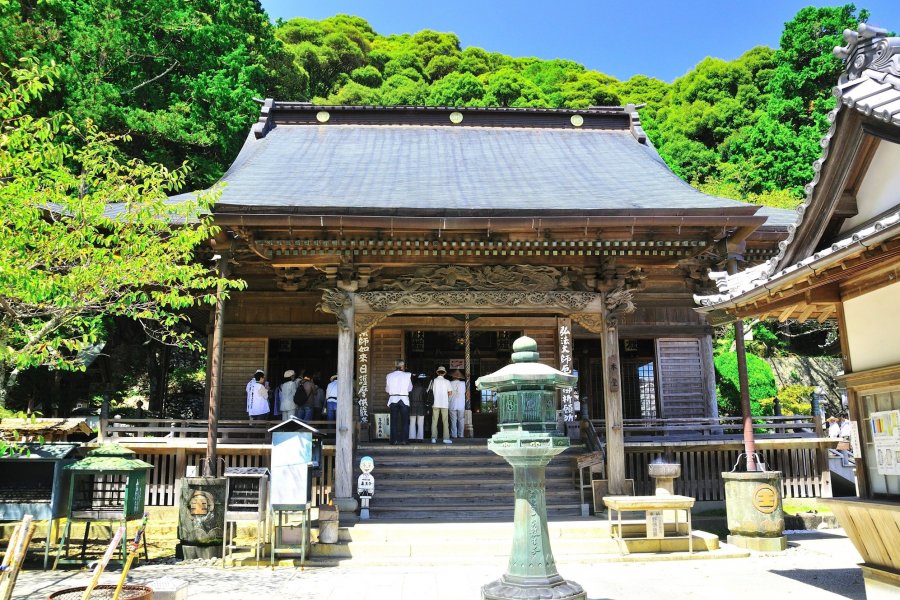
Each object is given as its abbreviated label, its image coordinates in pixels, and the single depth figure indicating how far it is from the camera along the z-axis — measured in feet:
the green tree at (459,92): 122.72
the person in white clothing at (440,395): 44.19
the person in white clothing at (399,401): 42.57
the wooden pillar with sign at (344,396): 34.19
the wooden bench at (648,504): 29.91
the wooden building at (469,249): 33.81
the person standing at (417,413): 44.98
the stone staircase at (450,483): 35.42
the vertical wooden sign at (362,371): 48.08
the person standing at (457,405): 45.65
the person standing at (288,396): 44.57
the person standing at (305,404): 45.09
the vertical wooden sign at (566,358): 47.73
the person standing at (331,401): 43.50
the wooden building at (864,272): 18.74
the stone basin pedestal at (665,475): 34.19
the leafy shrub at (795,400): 76.38
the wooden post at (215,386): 32.14
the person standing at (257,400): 43.04
